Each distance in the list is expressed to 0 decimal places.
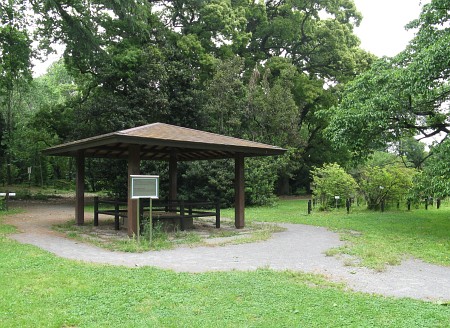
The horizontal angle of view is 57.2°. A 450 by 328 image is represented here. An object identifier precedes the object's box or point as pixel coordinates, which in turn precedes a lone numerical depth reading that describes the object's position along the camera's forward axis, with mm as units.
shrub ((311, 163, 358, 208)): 18281
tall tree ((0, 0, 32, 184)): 18844
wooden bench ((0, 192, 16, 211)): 17936
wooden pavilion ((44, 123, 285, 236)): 9688
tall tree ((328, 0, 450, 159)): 9977
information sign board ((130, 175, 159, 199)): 8727
